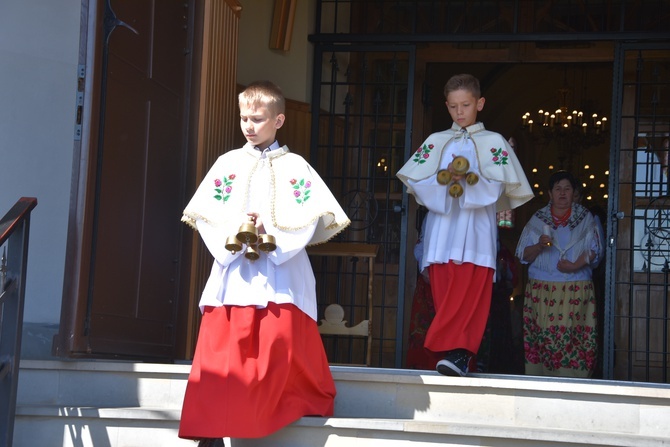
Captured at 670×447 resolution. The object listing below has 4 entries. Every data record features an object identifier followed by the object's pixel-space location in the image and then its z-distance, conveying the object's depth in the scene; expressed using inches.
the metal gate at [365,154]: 289.7
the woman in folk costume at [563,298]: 270.2
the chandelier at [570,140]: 473.4
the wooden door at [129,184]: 193.2
